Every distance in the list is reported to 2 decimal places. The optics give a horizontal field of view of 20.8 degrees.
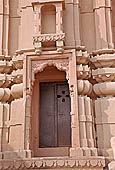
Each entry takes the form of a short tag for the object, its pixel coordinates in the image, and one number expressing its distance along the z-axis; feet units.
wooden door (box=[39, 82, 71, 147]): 29.27
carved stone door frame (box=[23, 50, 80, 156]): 26.61
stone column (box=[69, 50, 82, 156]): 25.63
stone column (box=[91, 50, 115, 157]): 26.97
